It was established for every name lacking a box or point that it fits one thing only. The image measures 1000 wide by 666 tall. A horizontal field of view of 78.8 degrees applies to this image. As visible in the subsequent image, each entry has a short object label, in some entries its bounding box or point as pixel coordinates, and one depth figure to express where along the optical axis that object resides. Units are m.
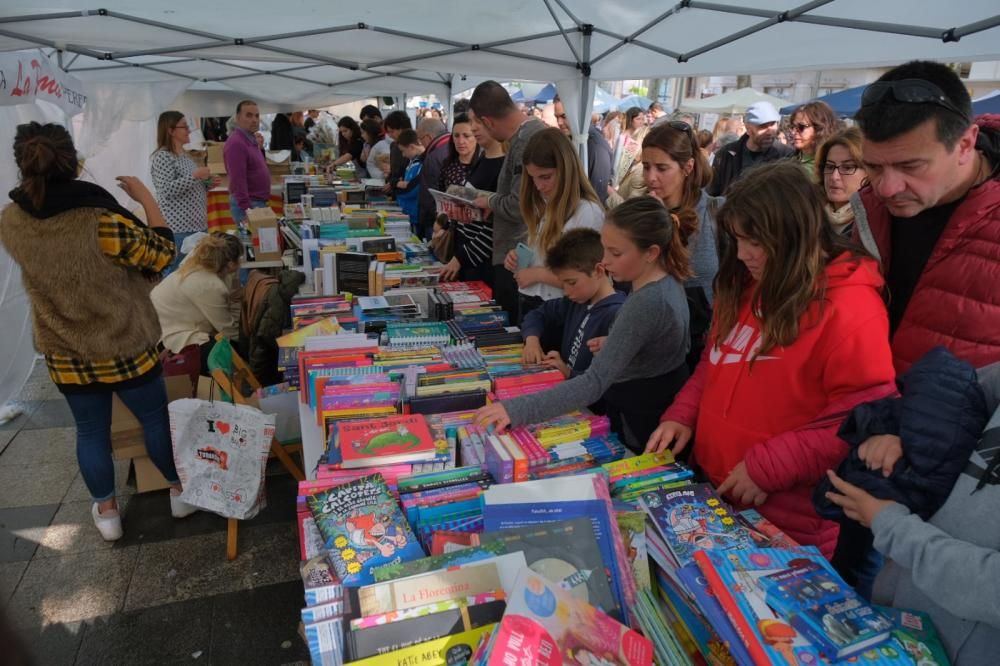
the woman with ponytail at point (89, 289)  2.53
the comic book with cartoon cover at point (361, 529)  1.31
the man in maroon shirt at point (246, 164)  6.70
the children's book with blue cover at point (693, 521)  1.30
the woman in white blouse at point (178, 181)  5.66
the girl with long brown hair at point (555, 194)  2.86
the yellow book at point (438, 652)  1.02
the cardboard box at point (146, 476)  3.31
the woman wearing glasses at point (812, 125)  4.38
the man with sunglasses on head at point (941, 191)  1.36
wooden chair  2.90
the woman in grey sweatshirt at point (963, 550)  0.91
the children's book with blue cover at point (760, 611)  1.00
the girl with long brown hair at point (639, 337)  1.90
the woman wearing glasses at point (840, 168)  2.75
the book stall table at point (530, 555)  1.04
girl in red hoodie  1.44
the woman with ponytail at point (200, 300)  3.79
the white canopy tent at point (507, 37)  2.43
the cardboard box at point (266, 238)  5.19
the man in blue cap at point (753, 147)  5.39
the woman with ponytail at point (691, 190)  2.68
